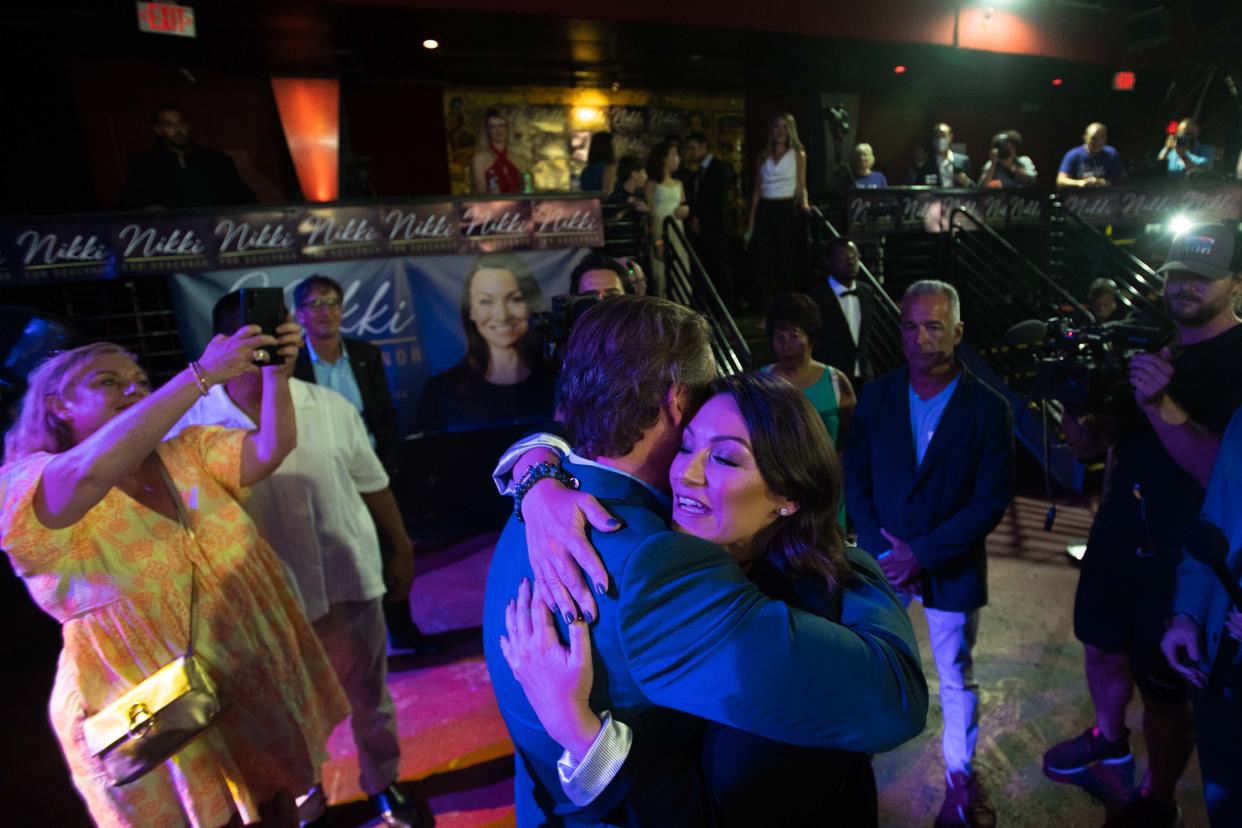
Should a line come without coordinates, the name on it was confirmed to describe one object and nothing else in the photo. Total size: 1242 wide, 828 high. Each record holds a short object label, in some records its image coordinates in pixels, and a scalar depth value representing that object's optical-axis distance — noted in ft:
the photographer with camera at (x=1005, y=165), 31.65
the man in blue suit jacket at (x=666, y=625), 3.05
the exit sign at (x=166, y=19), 18.53
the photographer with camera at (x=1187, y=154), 34.32
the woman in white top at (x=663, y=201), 23.08
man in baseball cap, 7.29
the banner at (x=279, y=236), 15.40
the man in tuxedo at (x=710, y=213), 25.68
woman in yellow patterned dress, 5.59
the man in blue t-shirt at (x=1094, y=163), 31.22
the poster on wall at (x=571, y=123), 33.81
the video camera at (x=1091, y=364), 7.57
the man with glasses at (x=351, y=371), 11.89
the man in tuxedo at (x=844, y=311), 18.81
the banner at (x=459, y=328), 18.37
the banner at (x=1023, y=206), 24.73
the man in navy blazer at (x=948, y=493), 8.45
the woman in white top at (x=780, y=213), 23.91
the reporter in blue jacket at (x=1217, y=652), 5.79
